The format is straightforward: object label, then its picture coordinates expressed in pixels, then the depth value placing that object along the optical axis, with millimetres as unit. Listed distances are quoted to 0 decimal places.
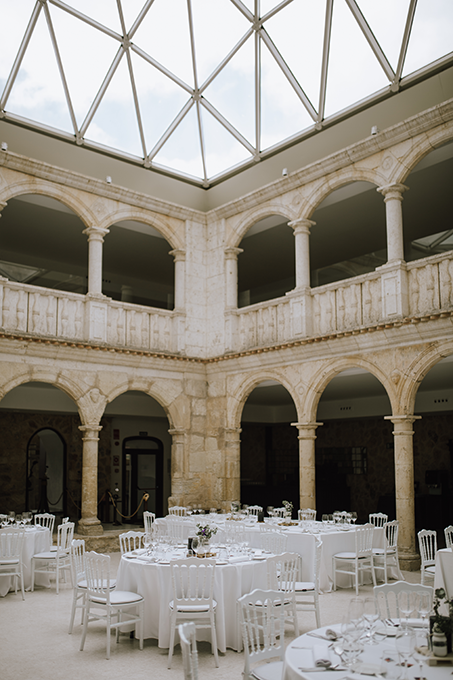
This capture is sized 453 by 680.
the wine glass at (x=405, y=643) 2988
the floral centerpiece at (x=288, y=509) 8652
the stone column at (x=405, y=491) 8633
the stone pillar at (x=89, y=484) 10328
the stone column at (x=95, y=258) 11000
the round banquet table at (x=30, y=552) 7402
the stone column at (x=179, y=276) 12062
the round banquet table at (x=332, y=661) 2863
